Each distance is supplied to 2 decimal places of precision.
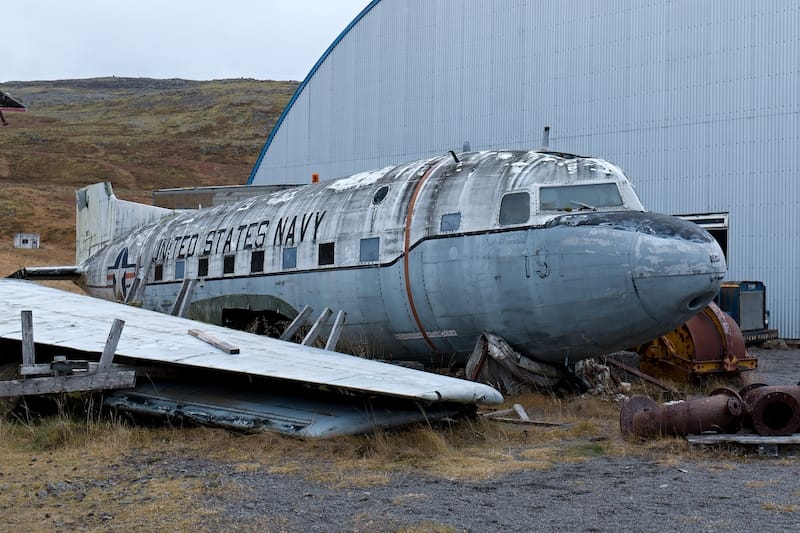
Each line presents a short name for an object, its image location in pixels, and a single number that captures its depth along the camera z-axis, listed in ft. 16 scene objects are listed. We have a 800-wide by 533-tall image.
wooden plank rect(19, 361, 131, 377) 32.78
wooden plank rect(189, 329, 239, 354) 35.17
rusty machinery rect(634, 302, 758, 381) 45.65
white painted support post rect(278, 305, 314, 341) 44.80
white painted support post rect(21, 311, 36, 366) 33.50
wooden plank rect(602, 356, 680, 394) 42.21
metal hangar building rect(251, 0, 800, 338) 75.51
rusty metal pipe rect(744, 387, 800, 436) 28.89
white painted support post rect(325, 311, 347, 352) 40.73
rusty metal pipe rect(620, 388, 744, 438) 29.48
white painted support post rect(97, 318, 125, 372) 33.01
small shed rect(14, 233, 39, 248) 156.56
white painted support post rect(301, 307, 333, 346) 41.39
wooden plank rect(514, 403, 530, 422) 36.44
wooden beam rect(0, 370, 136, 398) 31.91
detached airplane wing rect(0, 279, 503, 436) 30.19
